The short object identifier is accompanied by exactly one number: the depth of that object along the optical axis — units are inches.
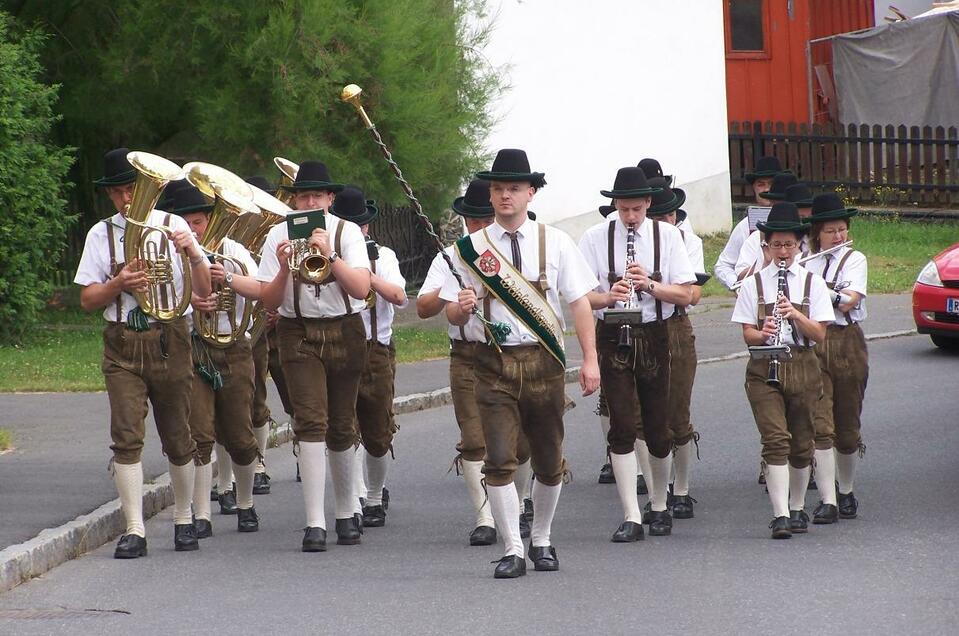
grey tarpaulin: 2000.3
